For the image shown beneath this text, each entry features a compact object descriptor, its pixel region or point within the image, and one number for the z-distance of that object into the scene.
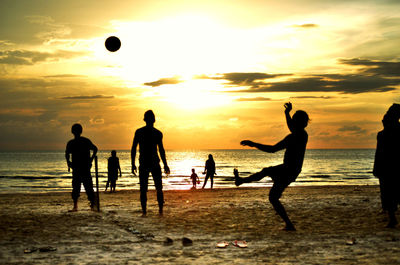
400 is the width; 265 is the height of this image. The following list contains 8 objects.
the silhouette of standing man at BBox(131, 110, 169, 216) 10.27
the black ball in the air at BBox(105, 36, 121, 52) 14.46
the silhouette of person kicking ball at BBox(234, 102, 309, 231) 7.61
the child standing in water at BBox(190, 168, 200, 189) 27.25
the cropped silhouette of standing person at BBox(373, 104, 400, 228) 8.45
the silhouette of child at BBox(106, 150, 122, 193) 20.22
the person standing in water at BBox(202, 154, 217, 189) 24.05
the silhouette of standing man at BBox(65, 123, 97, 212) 11.23
